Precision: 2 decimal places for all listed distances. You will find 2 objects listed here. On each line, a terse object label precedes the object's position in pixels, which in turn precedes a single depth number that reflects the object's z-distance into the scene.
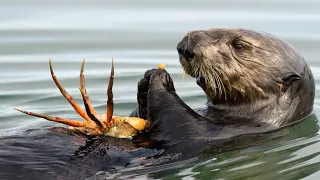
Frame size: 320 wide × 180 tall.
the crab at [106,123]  12.30
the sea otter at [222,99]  12.51
